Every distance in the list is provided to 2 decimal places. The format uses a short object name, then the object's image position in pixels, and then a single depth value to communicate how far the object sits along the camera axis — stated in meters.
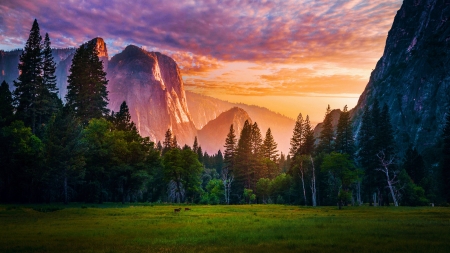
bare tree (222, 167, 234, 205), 92.57
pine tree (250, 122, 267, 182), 100.25
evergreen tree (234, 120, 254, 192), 99.81
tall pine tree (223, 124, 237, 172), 108.81
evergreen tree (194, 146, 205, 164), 148.29
